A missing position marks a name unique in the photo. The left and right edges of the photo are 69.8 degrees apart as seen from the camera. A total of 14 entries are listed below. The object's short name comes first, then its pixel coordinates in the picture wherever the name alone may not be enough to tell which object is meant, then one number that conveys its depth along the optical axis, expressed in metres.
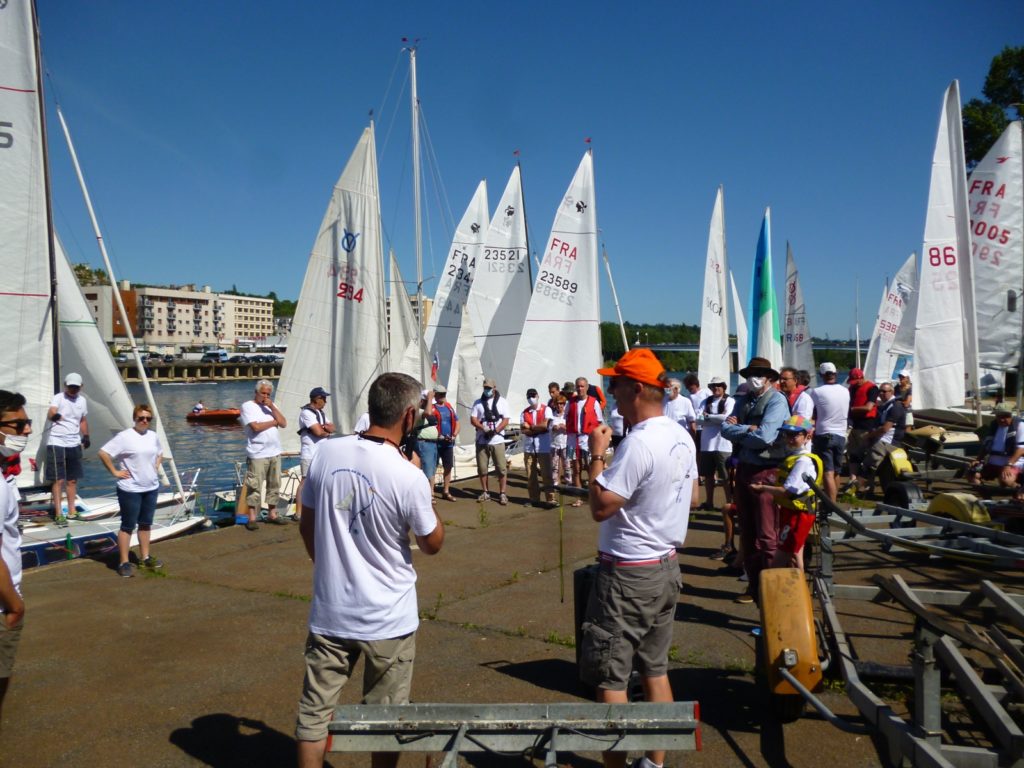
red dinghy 45.25
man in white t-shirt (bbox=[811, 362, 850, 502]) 9.12
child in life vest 5.08
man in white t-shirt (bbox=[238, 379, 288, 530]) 9.24
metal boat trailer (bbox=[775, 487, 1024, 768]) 2.60
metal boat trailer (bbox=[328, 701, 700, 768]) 2.44
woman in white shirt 7.07
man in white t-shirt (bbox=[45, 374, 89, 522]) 10.09
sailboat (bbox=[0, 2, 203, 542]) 9.86
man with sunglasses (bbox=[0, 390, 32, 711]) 3.17
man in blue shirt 5.26
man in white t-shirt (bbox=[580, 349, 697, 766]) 3.09
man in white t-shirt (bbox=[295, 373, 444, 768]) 2.79
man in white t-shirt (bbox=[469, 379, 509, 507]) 11.17
